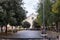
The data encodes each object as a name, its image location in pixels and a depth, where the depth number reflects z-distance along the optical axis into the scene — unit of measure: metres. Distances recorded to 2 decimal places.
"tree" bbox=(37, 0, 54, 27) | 23.87
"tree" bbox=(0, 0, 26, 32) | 16.55
